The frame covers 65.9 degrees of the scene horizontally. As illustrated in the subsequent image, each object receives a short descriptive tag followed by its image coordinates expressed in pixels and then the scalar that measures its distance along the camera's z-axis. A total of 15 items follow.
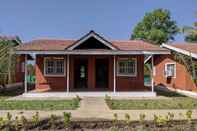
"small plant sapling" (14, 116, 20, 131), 4.53
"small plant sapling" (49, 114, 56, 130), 4.73
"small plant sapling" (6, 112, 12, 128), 4.79
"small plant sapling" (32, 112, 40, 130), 4.81
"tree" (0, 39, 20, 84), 5.44
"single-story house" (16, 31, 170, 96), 11.39
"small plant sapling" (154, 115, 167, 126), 4.69
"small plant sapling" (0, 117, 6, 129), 4.54
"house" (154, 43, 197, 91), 11.51
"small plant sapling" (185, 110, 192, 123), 4.97
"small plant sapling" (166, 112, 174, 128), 4.90
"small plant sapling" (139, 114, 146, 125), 4.85
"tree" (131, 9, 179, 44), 29.17
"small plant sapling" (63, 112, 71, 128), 4.64
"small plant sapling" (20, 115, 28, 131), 4.68
